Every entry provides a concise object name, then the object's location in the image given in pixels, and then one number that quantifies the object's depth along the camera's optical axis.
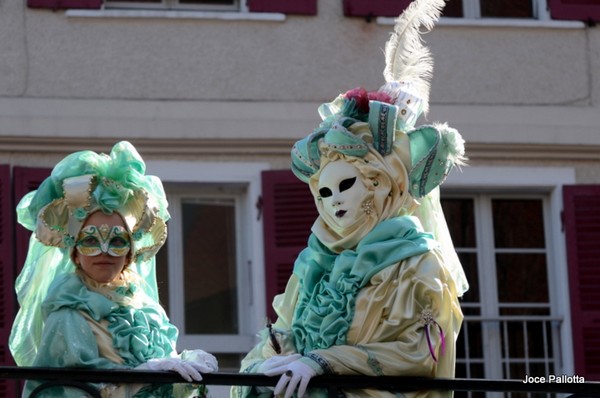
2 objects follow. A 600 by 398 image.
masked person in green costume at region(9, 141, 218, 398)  12.18
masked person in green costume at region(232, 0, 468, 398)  11.93
